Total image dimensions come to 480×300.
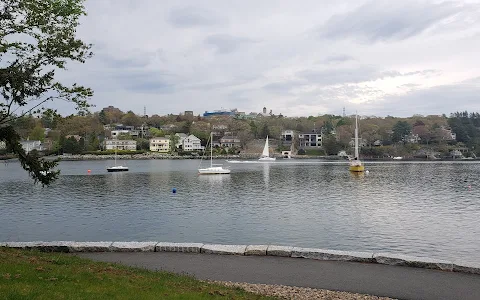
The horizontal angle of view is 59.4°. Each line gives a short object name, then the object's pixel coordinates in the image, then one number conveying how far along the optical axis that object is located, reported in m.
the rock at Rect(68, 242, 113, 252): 12.21
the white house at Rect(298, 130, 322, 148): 194.12
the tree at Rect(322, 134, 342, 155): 176.81
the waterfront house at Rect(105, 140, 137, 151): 175.25
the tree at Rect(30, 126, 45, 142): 139.64
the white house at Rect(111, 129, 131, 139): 190.43
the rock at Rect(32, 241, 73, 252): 12.13
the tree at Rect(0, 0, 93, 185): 11.00
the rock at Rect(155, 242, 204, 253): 11.94
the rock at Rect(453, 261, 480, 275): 9.78
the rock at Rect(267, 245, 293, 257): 11.41
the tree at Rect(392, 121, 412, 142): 174.75
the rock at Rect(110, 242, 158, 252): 12.11
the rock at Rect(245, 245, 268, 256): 11.46
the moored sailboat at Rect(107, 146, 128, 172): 82.84
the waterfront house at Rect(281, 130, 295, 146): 197.50
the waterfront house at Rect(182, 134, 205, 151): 183.12
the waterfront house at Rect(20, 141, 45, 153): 140.94
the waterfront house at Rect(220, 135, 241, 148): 194.12
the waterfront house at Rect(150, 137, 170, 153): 181.00
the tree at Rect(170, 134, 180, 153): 179.62
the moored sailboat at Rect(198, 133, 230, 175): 71.69
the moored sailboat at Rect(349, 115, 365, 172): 75.38
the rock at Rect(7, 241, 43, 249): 12.26
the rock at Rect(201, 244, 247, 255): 11.53
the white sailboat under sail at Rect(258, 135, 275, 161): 137.89
